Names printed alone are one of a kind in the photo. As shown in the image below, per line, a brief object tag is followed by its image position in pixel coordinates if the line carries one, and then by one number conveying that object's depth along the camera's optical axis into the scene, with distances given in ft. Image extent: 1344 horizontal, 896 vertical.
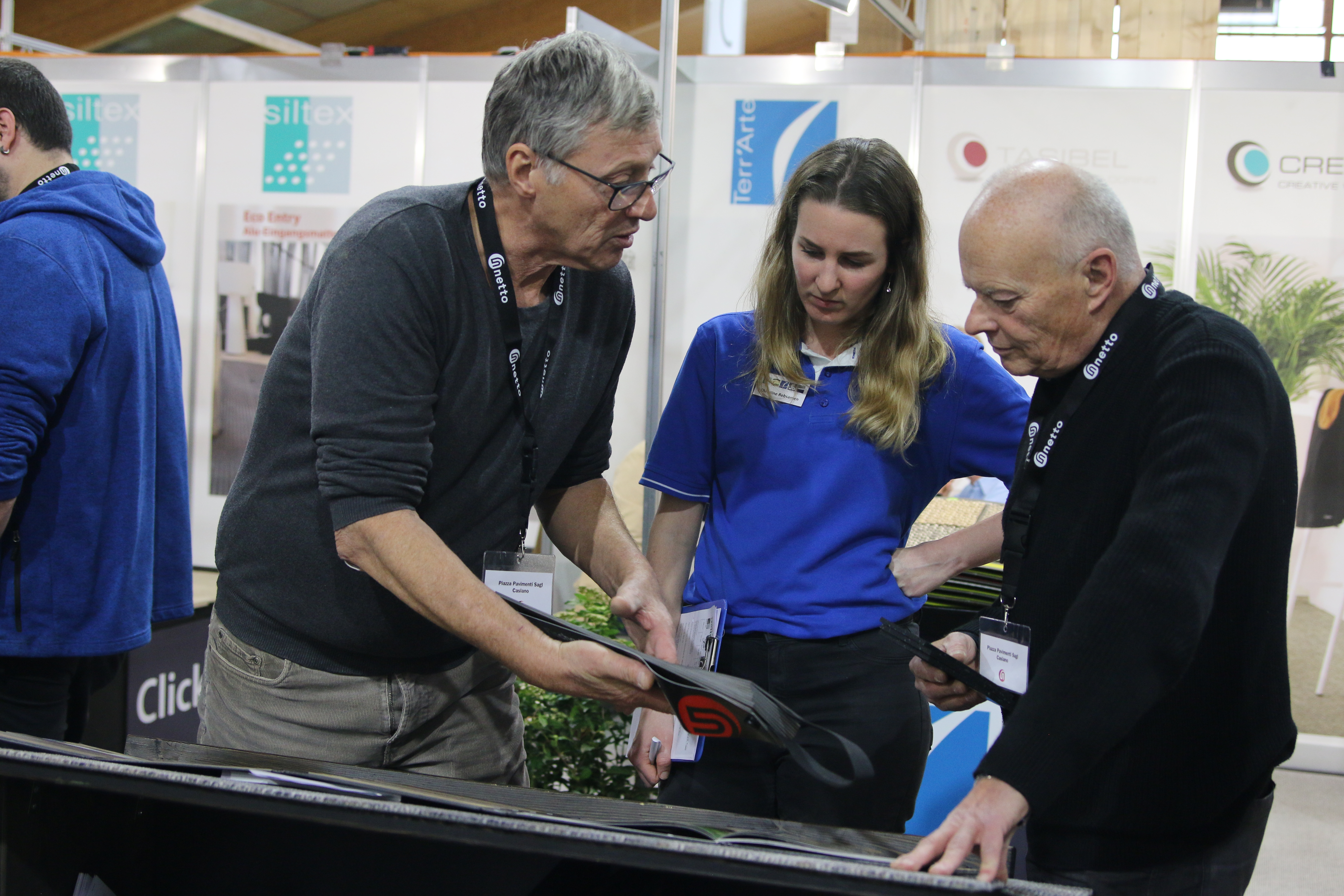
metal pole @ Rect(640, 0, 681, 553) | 9.09
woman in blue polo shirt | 5.43
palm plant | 13.98
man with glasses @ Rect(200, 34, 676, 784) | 4.15
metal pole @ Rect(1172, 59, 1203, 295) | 14.10
